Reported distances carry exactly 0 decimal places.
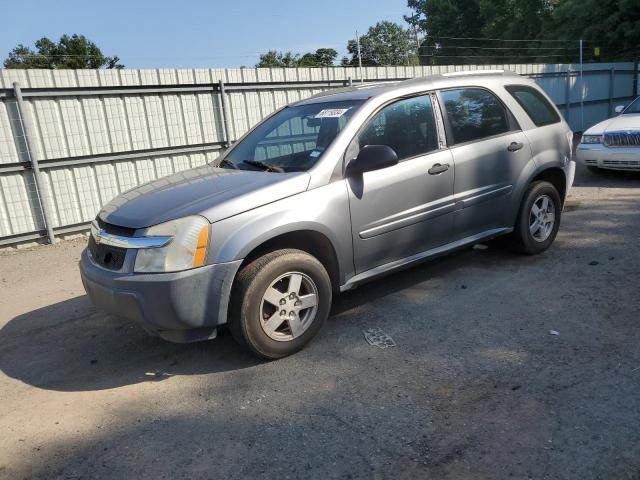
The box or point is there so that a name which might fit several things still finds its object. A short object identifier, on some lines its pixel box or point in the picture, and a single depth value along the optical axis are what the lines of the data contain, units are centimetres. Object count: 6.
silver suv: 325
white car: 839
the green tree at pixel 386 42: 6234
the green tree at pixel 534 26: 2383
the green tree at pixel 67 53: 5053
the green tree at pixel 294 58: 6522
